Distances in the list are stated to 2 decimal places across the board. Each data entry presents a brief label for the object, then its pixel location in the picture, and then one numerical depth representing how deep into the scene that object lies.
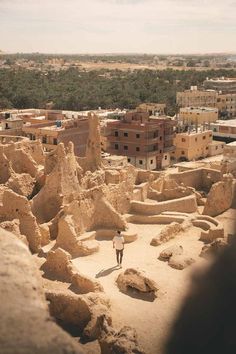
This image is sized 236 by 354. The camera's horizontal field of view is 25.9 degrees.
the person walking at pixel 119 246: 13.98
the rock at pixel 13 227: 12.71
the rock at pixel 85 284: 11.84
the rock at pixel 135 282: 12.24
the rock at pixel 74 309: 10.35
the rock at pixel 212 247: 14.25
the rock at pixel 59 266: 12.53
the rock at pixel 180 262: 14.07
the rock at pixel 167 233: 16.20
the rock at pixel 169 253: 14.80
